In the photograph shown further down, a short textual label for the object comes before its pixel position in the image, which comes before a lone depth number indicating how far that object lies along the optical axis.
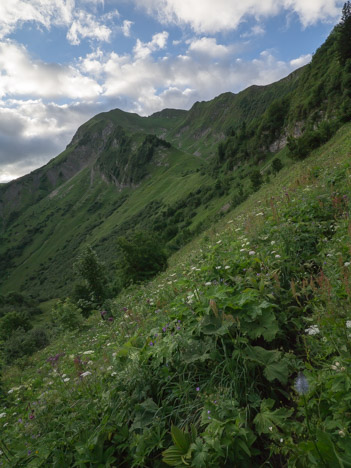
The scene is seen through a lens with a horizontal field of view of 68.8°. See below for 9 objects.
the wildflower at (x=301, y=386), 2.04
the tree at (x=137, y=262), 22.59
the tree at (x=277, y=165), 45.47
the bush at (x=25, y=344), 31.76
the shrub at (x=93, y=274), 19.67
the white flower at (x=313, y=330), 3.16
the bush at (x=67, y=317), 16.08
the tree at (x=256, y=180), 46.28
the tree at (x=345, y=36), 46.47
